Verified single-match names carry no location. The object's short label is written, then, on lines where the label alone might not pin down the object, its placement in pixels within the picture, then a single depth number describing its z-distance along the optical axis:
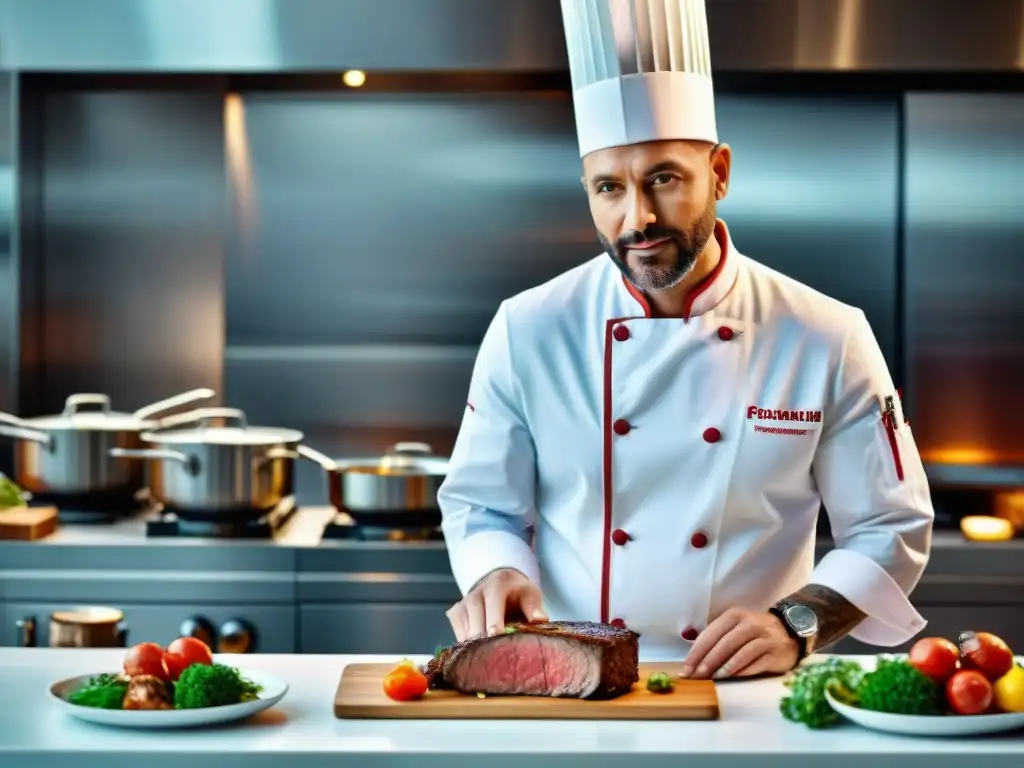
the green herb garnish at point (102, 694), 1.97
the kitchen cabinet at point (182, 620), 3.90
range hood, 4.09
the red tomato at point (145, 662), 2.04
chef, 2.48
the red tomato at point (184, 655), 2.07
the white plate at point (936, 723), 1.92
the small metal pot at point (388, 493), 3.94
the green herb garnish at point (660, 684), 2.11
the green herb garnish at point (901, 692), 1.94
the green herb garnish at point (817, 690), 1.97
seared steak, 2.09
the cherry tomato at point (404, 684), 2.06
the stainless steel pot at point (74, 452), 4.14
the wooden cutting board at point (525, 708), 2.03
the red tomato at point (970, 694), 1.94
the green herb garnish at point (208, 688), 1.96
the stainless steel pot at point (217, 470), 3.96
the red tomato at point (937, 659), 1.97
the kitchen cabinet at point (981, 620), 3.93
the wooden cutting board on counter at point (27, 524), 3.94
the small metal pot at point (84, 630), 3.05
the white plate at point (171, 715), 1.94
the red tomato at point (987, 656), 1.99
